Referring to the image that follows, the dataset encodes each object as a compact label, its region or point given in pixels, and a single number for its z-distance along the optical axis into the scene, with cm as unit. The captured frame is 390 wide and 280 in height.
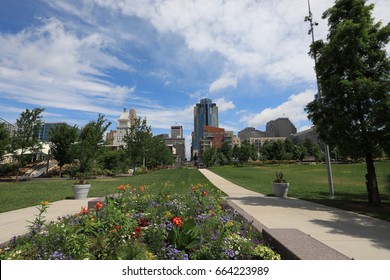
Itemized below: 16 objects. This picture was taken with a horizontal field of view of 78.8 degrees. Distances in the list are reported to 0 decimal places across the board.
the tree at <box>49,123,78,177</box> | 3070
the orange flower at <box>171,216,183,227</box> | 388
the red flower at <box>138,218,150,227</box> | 523
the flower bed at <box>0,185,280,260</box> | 343
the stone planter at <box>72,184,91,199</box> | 1162
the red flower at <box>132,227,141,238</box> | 395
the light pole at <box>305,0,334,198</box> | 1141
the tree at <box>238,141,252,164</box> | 8369
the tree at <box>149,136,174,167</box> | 4046
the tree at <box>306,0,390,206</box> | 880
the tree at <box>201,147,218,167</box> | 8675
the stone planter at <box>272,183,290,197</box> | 1175
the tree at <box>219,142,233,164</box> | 9042
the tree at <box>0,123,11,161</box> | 2430
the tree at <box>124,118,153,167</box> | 3475
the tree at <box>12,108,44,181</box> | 2680
